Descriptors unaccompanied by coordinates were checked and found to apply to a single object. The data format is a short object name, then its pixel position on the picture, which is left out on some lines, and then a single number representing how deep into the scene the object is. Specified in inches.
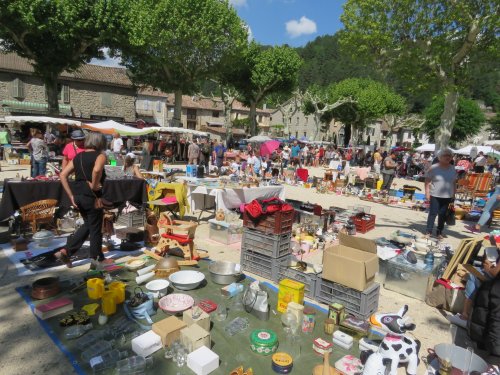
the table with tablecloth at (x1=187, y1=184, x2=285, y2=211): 303.7
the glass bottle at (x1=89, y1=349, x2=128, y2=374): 111.2
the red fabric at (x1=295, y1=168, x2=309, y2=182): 603.8
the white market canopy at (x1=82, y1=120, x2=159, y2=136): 642.8
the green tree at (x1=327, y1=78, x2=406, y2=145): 1696.6
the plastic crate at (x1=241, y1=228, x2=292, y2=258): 187.5
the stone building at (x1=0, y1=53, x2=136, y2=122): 1123.9
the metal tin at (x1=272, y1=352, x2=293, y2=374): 115.3
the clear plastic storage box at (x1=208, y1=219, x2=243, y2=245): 263.9
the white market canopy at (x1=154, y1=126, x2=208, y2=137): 781.0
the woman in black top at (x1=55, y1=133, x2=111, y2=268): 172.9
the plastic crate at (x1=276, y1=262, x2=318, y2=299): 174.1
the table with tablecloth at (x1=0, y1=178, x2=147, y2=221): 230.7
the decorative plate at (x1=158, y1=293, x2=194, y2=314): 148.1
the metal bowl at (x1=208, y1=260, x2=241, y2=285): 182.9
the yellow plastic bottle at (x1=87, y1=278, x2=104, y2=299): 157.0
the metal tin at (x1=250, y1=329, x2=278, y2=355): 125.2
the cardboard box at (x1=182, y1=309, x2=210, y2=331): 131.3
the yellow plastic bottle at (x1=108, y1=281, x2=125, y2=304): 152.3
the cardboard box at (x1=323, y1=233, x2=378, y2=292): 153.3
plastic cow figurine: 108.9
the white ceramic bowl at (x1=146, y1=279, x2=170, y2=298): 162.1
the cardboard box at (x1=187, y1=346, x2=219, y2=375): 112.2
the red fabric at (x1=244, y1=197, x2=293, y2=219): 185.2
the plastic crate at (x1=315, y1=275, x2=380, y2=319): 154.2
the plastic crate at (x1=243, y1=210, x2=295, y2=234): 184.2
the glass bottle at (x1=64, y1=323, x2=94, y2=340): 130.2
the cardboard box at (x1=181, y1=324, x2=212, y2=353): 120.8
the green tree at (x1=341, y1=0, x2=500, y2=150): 526.6
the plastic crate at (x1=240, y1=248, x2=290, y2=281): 189.6
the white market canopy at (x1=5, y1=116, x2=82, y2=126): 664.4
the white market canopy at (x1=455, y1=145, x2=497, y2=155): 829.8
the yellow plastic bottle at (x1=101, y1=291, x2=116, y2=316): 146.3
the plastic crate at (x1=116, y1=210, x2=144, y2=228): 283.8
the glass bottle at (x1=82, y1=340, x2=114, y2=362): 118.4
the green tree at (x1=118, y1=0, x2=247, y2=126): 855.7
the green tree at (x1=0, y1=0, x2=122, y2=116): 730.8
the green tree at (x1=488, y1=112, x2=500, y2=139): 2041.1
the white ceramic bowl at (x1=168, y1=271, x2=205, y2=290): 171.5
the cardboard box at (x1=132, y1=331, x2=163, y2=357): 119.3
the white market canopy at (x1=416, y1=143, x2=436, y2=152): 878.0
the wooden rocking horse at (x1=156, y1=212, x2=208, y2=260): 209.9
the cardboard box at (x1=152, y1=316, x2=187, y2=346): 125.1
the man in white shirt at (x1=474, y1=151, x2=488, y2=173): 706.8
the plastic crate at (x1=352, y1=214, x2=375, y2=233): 320.5
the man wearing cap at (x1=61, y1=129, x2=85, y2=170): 189.3
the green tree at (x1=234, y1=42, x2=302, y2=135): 1228.5
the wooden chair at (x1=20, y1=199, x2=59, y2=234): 232.6
